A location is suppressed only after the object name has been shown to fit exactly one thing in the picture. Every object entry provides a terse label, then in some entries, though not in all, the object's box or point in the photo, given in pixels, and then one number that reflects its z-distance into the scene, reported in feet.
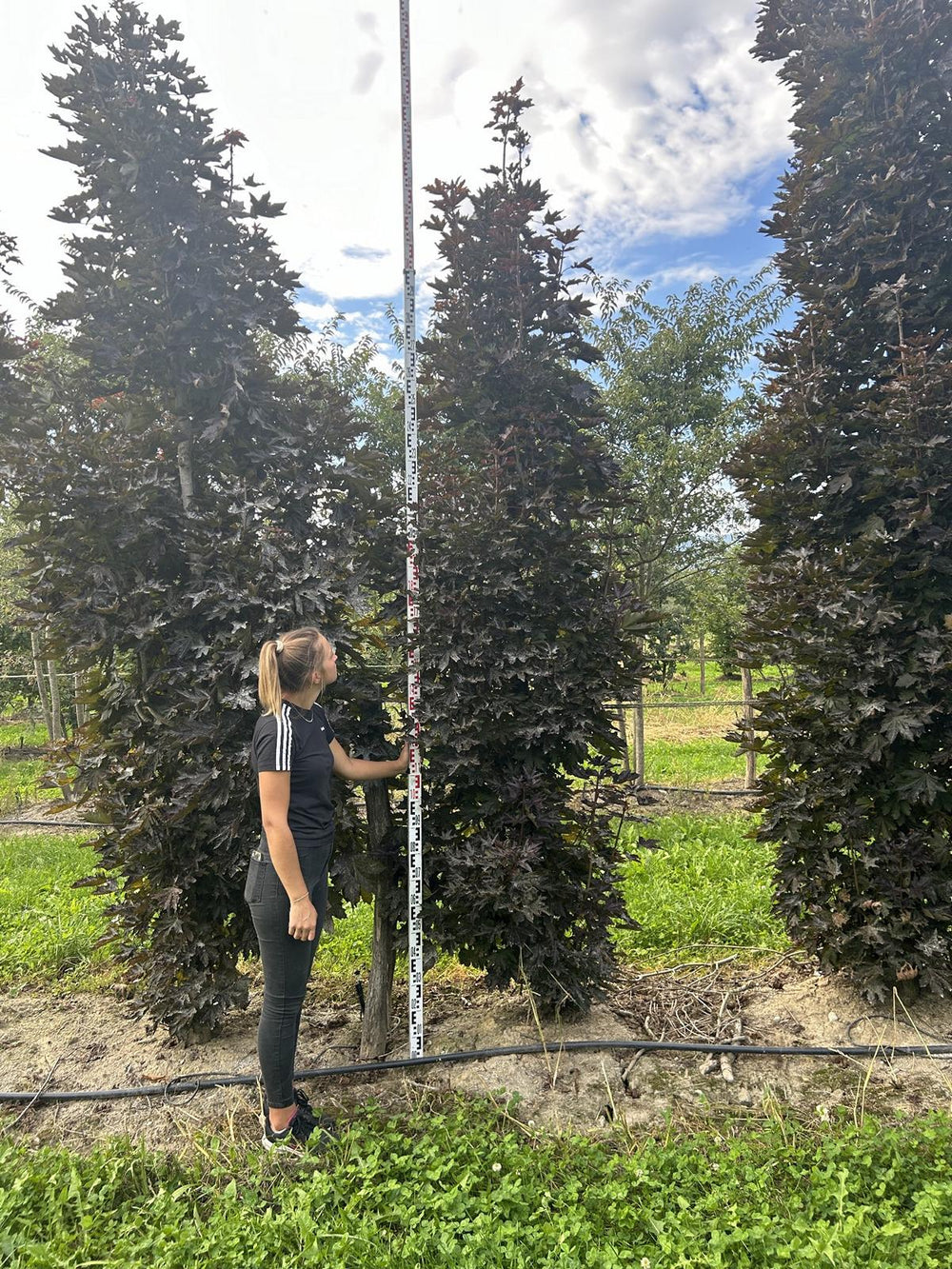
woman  8.70
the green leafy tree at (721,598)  26.03
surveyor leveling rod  10.89
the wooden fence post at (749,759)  27.89
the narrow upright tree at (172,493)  10.59
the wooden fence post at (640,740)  26.49
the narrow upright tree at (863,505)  11.14
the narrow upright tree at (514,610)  10.82
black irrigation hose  10.62
